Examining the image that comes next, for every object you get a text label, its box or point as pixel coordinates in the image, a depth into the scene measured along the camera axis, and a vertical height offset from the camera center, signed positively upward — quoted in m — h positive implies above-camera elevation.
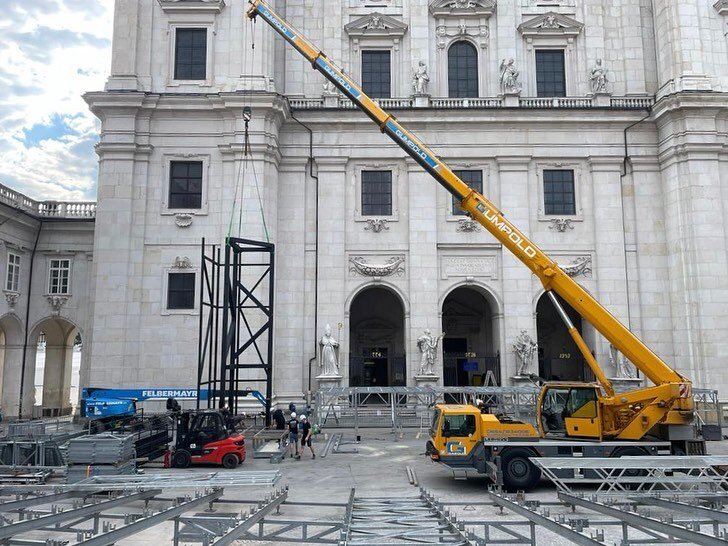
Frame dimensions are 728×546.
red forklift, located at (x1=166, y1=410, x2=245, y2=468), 19.14 -2.48
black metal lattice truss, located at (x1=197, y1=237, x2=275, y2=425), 23.64 +2.05
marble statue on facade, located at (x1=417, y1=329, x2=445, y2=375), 30.89 +0.49
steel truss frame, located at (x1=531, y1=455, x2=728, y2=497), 11.49 -2.05
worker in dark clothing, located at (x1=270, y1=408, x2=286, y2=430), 24.48 -2.16
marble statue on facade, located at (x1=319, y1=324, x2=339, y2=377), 30.61 +0.39
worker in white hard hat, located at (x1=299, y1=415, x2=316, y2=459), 20.86 -2.36
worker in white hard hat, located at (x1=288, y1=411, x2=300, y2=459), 20.88 -2.36
